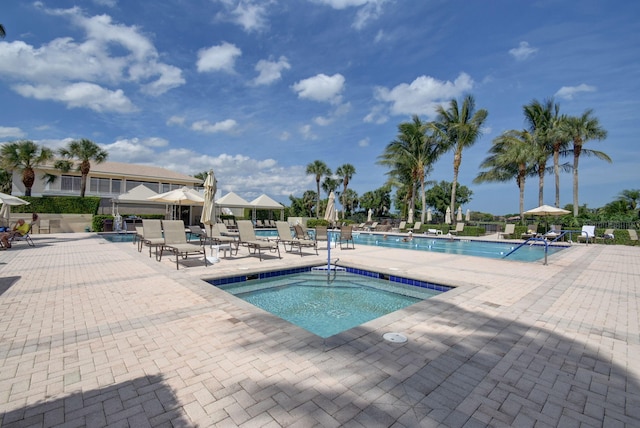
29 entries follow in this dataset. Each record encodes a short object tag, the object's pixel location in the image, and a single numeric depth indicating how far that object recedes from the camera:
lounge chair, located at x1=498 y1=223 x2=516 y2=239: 19.18
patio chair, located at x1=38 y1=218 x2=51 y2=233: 17.66
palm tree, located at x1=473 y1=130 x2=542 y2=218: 23.23
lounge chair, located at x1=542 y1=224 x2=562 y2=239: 17.76
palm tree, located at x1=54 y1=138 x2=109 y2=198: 22.34
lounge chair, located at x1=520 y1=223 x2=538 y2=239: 17.61
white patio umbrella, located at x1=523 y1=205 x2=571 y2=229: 17.31
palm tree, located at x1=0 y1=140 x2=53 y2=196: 20.80
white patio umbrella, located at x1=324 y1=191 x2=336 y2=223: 14.69
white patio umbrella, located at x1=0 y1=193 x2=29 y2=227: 11.89
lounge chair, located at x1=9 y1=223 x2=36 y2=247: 11.51
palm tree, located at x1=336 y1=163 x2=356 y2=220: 40.03
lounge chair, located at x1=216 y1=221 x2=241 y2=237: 11.99
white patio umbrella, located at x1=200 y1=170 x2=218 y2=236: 9.63
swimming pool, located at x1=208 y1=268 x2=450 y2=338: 4.97
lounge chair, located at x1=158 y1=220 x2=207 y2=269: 7.74
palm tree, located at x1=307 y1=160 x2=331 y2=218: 39.28
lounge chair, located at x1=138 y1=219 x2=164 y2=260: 9.87
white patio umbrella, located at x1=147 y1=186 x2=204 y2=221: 13.07
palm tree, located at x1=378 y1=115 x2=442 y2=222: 26.28
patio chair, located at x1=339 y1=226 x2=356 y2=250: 12.34
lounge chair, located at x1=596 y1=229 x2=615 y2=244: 16.53
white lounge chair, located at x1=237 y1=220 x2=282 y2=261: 9.30
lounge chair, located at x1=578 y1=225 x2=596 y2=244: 16.29
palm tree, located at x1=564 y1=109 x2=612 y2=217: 21.33
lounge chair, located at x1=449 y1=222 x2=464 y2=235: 22.42
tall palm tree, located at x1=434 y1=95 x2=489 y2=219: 23.72
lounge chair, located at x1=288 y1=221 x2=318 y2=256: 10.49
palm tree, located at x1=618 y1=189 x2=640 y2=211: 28.16
